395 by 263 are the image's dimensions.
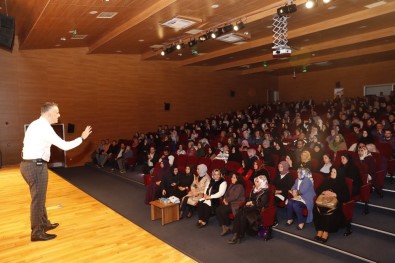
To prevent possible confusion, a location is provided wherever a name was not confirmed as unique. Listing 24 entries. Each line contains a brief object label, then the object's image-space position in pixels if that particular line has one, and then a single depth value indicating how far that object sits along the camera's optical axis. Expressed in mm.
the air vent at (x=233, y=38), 8188
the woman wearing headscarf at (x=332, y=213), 4227
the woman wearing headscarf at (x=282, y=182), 5254
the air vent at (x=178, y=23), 6469
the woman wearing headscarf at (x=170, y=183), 6075
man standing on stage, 3178
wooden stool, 5230
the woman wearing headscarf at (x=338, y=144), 7129
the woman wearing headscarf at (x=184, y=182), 5926
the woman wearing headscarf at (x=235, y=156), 7641
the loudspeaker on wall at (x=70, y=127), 10938
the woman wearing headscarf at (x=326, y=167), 5699
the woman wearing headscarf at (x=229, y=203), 4793
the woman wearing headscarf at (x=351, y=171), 4898
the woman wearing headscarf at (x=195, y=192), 5516
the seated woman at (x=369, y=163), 5348
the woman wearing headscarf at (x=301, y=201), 4746
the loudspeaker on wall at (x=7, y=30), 5441
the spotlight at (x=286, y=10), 5418
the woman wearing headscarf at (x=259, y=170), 5676
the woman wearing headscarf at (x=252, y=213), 4469
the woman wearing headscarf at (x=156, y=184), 6246
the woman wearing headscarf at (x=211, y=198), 5148
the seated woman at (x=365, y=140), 6905
